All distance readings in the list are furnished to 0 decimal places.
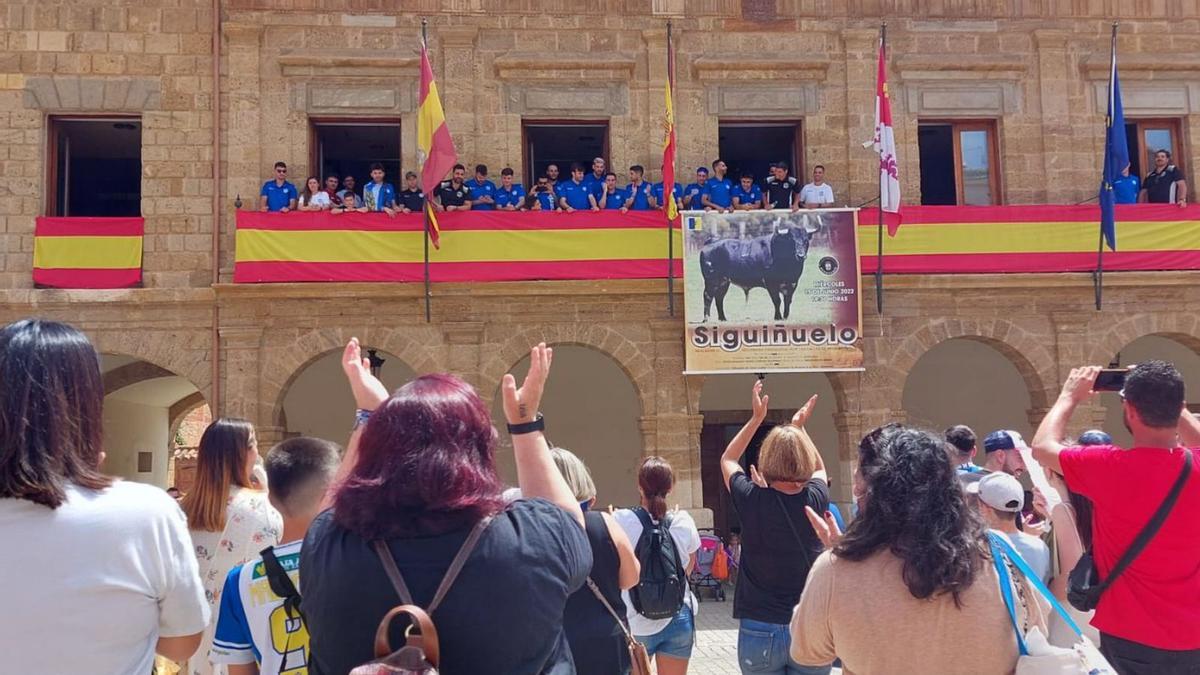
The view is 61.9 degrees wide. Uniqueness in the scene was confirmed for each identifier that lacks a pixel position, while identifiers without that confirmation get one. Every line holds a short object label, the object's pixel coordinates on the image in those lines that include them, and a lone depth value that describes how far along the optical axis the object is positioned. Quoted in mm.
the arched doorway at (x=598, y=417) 14750
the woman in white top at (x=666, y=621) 4617
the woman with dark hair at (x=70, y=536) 1930
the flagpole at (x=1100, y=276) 12495
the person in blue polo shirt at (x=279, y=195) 12078
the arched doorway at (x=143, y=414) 14398
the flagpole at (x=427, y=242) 11539
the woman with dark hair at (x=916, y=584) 2275
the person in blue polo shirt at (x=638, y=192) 12422
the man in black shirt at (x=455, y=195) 12188
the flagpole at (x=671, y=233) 11711
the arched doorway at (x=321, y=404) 14375
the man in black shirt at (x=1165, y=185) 12874
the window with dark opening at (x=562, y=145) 13375
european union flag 11820
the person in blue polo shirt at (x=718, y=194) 12438
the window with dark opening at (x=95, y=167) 12648
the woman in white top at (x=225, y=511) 3406
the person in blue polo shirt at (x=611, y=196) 12453
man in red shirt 2938
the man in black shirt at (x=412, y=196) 12289
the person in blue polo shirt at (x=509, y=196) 12336
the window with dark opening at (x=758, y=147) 13555
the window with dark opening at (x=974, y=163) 13531
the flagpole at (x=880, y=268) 12065
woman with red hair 1826
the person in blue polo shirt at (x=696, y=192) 12391
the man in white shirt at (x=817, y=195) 12578
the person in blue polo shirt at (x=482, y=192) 12312
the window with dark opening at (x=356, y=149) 13164
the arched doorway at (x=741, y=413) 14984
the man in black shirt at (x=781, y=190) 12797
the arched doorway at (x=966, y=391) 15180
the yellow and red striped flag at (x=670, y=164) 11633
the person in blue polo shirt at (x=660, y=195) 12406
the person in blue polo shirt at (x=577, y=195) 12531
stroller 12008
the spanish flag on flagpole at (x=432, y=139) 11141
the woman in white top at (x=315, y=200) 12004
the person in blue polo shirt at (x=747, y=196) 12502
